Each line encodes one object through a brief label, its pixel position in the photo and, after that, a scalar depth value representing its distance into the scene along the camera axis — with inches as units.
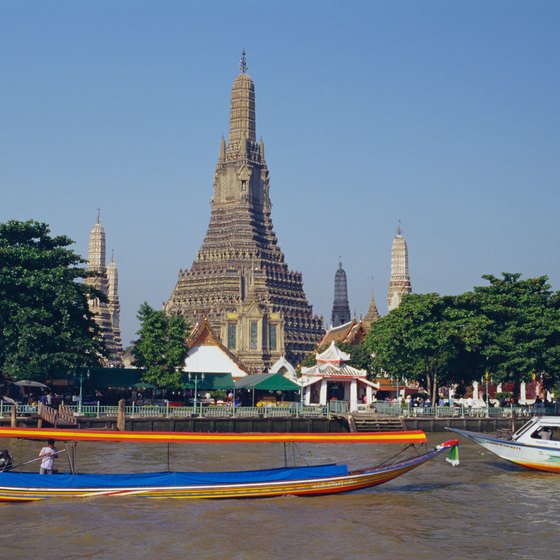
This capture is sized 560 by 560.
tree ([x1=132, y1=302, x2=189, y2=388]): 2390.5
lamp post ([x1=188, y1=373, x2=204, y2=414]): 2436.1
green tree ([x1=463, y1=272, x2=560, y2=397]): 2369.6
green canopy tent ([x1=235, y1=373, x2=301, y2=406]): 2487.7
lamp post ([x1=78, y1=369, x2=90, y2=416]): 2283.5
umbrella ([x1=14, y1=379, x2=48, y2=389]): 2109.1
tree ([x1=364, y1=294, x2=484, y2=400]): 2352.4
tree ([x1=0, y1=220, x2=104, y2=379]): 2086.6
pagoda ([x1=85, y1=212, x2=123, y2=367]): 5032.0
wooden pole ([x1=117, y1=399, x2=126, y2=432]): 1926.7
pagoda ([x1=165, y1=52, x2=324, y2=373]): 4276.6
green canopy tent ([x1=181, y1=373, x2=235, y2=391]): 2517.2
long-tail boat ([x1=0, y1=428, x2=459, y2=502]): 1103.6
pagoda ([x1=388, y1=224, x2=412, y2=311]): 5128.0
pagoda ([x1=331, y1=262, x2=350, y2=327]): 5816.9
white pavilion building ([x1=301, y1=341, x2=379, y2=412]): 2591.0
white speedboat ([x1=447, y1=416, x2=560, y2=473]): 1453.0
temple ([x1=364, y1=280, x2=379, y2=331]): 4288.4
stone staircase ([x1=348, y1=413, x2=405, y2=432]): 2118.6
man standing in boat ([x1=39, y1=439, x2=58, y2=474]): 1131.9
